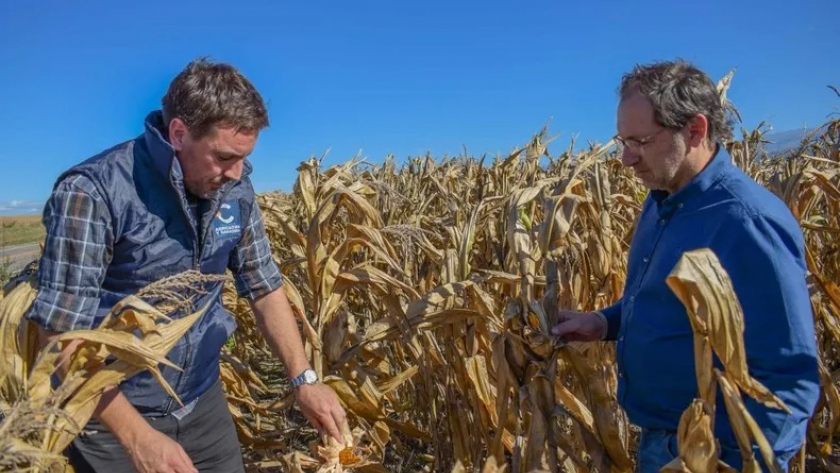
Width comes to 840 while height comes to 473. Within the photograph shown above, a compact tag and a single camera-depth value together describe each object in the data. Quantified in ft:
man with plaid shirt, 5.92
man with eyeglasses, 5.17
